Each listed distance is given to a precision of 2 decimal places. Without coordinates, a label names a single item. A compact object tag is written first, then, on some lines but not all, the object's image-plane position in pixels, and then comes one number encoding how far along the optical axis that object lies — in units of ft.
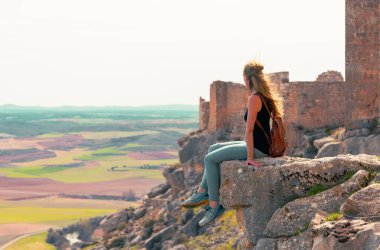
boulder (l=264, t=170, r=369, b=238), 40.68
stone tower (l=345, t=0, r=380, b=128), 103.50
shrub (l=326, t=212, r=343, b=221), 38.04
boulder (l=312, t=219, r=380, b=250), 34.63
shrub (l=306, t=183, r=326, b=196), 42.24
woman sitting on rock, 43.01
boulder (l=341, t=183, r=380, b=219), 36.81
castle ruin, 103.91
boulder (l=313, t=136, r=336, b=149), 122.34
